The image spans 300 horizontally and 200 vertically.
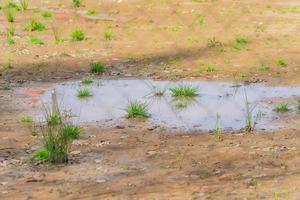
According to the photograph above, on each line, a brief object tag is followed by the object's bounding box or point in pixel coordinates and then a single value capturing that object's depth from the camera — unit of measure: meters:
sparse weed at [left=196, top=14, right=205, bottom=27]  19.02
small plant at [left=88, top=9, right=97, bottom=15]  20.73
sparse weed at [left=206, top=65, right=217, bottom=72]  14.38
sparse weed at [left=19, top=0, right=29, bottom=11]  21.25
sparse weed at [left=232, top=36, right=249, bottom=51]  16.27
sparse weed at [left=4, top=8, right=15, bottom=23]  19.73
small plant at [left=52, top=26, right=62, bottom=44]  17.30
